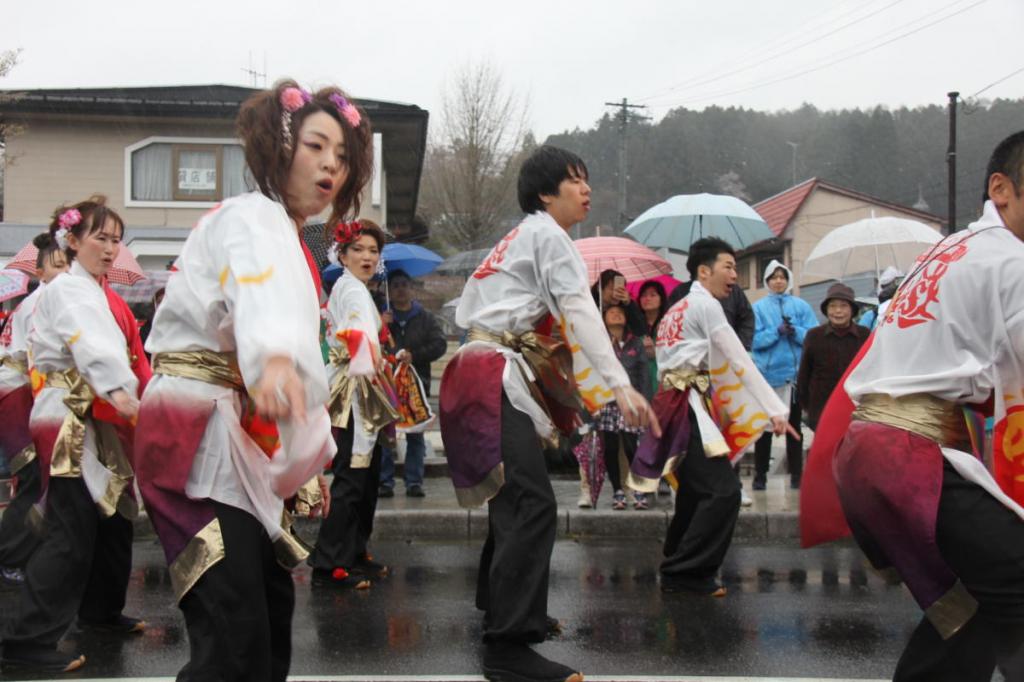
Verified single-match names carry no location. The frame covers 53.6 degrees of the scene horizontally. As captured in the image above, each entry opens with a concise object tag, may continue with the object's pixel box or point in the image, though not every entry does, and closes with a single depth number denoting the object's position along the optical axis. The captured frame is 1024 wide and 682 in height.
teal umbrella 10.69
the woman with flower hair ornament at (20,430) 5.24
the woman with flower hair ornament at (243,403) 2.40
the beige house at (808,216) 34.72
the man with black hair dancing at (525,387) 3.88
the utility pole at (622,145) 32.34
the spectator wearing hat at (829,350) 8.77
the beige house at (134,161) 18.30
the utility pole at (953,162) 21.77
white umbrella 11.21
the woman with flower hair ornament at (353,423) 5.79
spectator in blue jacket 9.41
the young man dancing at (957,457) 2.67
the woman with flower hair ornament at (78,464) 4.19
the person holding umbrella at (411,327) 8.10
